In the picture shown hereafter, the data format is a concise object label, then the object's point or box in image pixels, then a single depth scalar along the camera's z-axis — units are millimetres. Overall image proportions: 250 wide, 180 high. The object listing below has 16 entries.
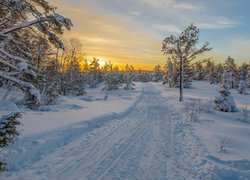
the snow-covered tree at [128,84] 38518
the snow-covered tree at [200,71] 68329
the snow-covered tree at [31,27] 4304
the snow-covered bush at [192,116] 10487
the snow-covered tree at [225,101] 14124
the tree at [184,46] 19259
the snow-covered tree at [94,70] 51844
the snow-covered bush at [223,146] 6104
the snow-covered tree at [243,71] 56269
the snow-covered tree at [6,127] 3573
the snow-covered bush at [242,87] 35433
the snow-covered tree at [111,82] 36256
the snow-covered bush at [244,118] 11376
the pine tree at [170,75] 42030
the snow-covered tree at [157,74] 84988
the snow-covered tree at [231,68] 51577
